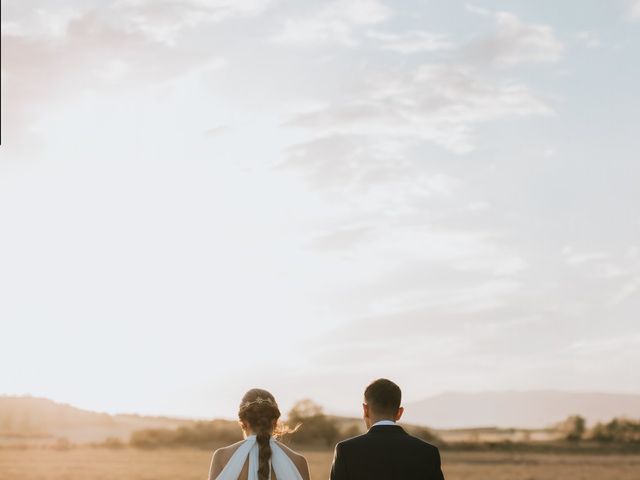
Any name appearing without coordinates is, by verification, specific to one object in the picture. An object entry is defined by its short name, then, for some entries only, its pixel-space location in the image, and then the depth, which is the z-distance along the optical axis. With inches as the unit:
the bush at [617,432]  1935.3
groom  291.0
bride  319.0
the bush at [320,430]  1839.3
